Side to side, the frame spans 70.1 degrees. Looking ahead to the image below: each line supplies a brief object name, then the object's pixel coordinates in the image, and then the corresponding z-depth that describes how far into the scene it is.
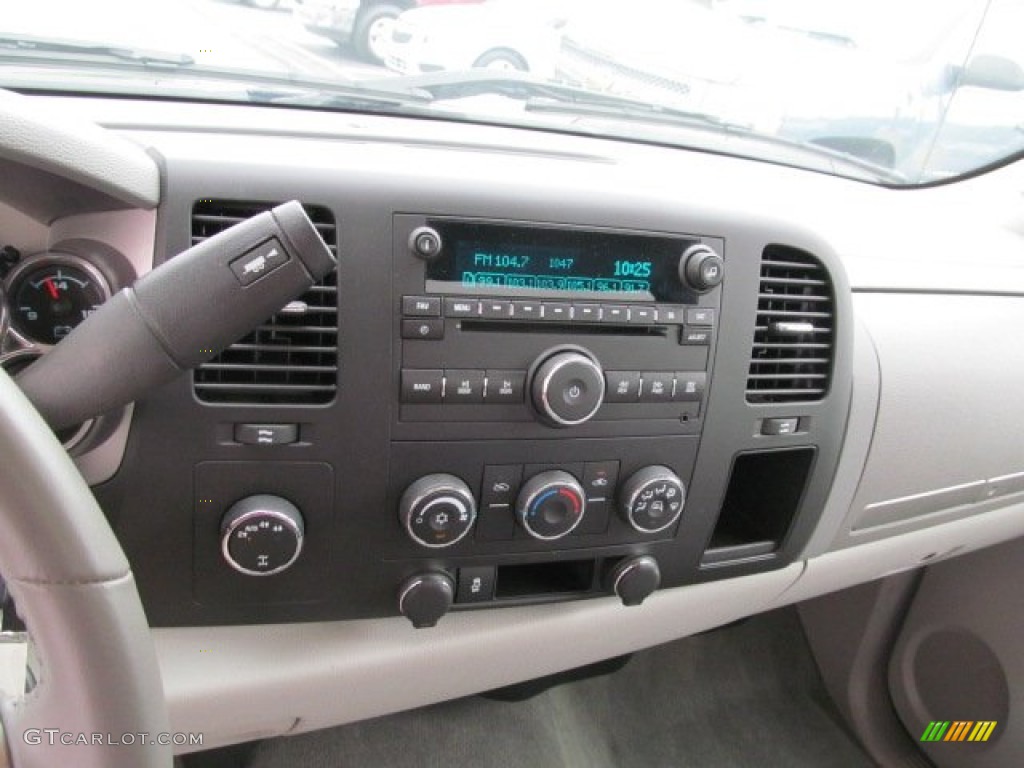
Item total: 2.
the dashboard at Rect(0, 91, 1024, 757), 0.71
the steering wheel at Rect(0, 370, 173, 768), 0.45
